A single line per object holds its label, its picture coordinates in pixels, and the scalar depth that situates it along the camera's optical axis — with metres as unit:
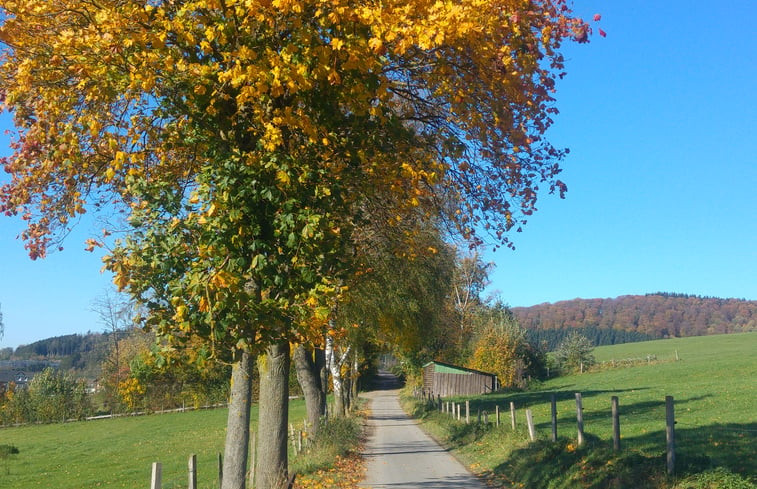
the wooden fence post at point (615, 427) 12.28
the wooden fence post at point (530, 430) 16.28
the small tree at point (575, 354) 80.00
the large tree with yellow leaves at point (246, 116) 6.74
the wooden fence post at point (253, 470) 14.54
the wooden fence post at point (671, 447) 9.89
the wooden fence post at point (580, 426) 13.89
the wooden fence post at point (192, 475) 8.81
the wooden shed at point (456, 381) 61.06
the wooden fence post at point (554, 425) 15.48
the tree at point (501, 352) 64.94
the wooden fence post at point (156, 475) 7.27
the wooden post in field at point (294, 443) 21.43
